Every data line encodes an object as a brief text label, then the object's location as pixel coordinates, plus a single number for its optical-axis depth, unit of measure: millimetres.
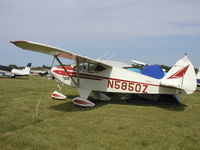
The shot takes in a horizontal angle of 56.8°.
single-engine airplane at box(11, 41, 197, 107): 6949
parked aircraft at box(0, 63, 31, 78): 30109
